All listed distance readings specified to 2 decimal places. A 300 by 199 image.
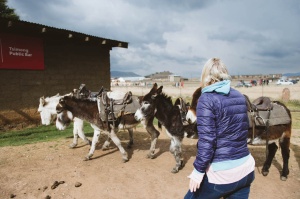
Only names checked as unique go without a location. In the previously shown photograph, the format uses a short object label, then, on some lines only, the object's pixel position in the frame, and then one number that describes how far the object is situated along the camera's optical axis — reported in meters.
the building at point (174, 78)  110.40
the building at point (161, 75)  131.21
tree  21.37
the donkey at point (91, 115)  6.35
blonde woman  2.02
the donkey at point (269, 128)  4.97
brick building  10.07
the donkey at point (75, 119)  6.83
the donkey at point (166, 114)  5.54
